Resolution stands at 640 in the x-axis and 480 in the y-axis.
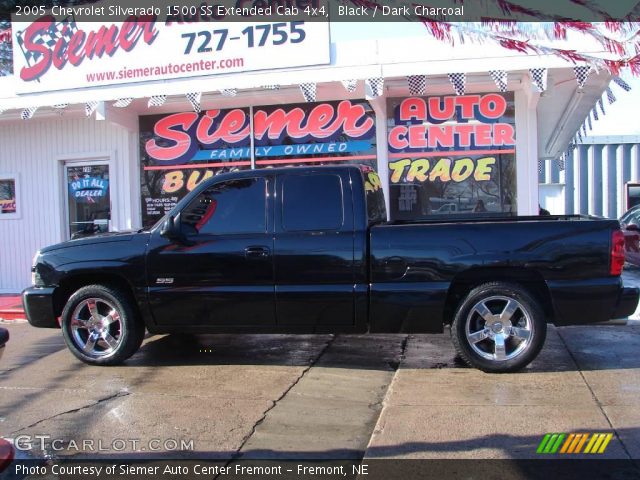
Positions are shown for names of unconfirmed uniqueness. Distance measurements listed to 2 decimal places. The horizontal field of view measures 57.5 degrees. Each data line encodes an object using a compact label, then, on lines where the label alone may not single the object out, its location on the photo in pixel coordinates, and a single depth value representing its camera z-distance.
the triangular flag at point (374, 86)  8.37
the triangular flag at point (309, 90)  8.55
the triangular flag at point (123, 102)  9.24
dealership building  8.51
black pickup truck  5.22
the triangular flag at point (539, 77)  7.93
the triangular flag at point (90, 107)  9.41
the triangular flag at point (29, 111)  9.66
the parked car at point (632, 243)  10.23
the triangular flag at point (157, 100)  9.11
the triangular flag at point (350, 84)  8.33
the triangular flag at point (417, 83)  8.27
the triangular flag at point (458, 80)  8.16
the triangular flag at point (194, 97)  8.95
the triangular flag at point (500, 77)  8.03
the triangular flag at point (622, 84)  8.19
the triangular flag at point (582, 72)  7.75
